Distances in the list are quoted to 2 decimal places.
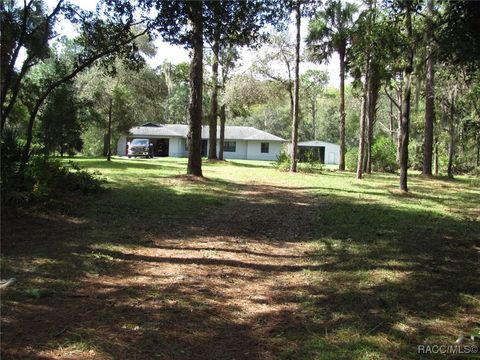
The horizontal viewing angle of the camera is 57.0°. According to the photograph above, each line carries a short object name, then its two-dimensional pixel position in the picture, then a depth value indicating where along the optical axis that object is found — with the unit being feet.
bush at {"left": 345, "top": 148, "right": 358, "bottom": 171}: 101.19
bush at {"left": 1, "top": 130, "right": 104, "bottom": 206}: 25.41
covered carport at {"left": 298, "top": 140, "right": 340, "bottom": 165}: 167.43
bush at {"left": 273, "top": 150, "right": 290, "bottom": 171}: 81.55
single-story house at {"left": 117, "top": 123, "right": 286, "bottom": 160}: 153.38
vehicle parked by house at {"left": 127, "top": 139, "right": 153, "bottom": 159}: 121.08
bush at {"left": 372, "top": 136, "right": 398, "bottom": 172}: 109.40
